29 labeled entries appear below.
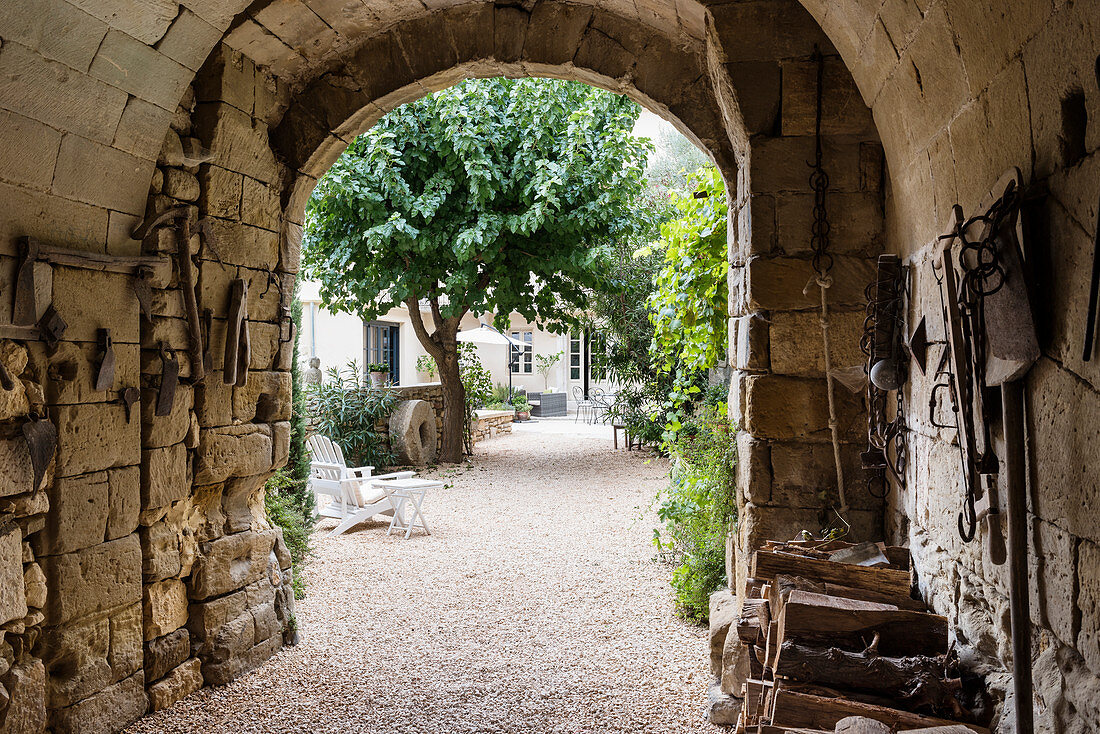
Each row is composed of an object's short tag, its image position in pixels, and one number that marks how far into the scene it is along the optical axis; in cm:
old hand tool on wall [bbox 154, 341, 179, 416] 349
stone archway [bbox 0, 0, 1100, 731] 165
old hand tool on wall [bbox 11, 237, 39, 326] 285
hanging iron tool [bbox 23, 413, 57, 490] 289
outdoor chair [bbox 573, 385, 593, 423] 1912
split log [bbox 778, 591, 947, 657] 241
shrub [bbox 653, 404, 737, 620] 422
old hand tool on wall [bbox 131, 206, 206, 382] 359
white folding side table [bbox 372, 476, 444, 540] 726
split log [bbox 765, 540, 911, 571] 287
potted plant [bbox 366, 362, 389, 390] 1145
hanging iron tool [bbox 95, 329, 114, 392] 319
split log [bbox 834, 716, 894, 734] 205
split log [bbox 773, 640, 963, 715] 217
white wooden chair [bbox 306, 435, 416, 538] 743
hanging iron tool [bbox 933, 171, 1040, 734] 173
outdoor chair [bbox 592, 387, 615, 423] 1784
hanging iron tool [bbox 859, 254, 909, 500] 285
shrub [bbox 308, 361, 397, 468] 1025
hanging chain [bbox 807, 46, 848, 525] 337
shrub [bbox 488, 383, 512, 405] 1802
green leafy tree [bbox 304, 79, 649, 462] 945
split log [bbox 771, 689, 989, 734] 214
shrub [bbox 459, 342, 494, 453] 1206
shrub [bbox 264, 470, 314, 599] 534
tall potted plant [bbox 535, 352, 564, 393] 2105
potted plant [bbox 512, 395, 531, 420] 1850
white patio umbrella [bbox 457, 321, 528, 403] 1586
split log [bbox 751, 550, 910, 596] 269
